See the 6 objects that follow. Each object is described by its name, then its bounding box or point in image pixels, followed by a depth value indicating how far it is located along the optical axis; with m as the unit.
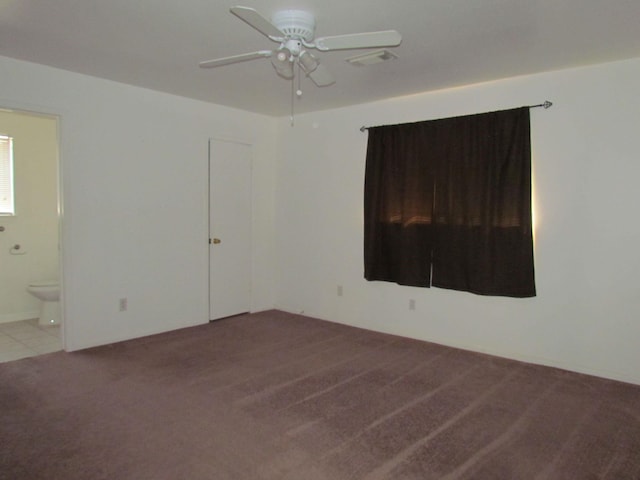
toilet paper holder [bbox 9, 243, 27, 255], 4.84
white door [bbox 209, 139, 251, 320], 4.81
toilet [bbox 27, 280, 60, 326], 4.59
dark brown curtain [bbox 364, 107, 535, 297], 3.59
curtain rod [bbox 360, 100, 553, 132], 3.44
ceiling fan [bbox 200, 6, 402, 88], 2.10
